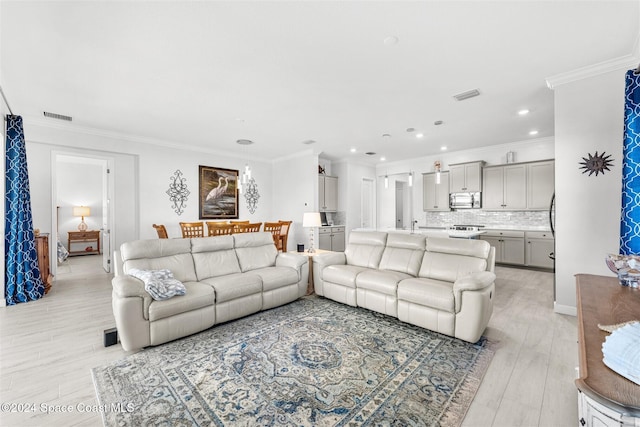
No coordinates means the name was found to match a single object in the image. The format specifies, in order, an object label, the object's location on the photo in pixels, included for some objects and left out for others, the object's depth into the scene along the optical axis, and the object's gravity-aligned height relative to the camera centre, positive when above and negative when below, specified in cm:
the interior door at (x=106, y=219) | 545 -9
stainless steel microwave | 657 +26
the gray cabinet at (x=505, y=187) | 597 +52
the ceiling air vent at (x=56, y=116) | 429 +153
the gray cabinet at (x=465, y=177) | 645 +81
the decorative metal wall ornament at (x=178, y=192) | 603 +48
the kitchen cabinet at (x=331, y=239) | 709 -68
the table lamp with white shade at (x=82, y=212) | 799 +8
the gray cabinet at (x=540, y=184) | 564 +54
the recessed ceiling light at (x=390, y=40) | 242 +149
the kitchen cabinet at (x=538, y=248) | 555 -75
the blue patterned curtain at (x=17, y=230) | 388 -20
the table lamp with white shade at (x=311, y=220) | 457 -12
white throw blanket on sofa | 264 -68
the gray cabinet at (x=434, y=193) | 700 +48
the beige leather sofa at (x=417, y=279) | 266 -77
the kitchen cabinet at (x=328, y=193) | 730 +53
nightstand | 773 -68
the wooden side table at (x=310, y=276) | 412 -92
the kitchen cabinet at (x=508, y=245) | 588 -72
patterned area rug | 174 -123
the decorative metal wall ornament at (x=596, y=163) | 301 +51
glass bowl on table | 176 -37
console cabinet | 78 -51
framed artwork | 647 +50
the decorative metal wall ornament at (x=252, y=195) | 726 +48
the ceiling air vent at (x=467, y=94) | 350 +148
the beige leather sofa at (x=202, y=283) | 254 -78
